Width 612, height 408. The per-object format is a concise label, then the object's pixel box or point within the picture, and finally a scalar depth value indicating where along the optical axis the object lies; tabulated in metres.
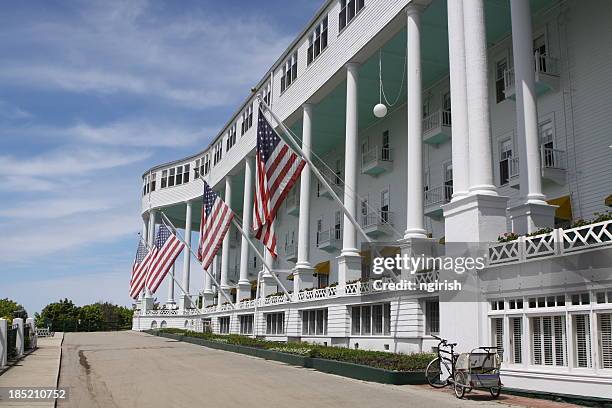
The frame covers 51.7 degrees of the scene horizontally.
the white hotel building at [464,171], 15.05
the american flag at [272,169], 25.77
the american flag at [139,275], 50.34
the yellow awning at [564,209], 24.12
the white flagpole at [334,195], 24.44
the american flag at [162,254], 44.12
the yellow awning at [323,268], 45.16
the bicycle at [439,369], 16.68
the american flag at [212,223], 35.28
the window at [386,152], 38.53
